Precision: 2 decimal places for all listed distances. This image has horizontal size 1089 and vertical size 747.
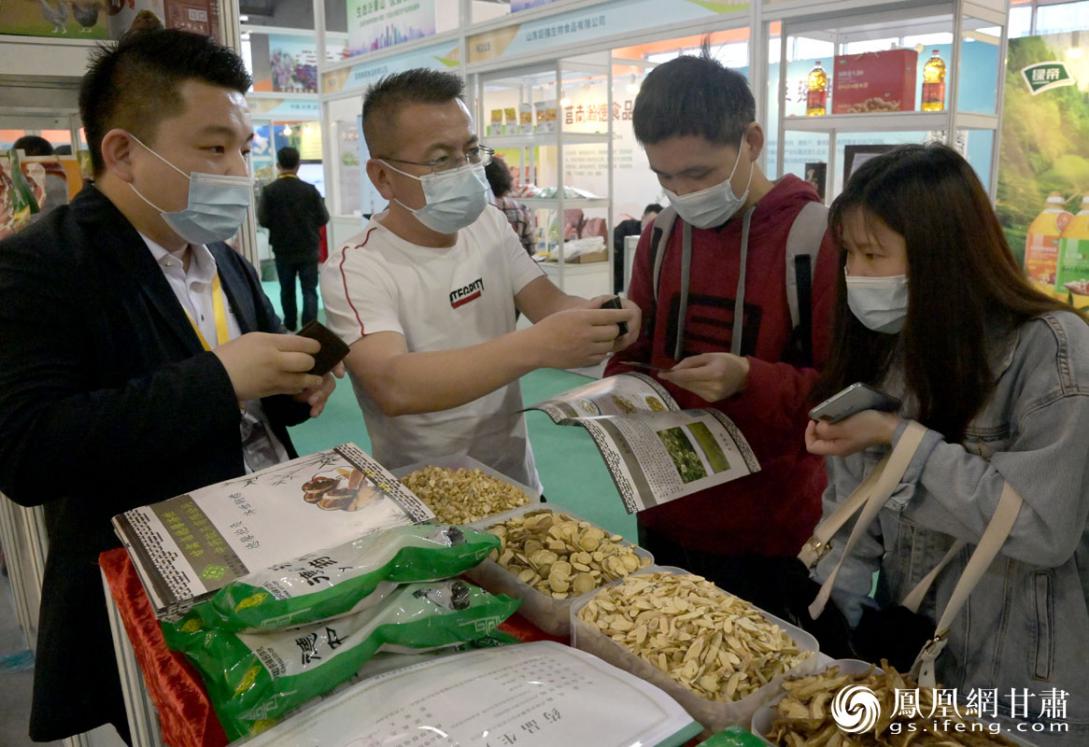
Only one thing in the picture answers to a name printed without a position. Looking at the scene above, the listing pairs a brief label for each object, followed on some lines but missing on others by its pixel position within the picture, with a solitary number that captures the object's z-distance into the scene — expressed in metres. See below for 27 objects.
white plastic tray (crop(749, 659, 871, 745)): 0.83
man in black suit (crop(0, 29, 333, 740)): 1.20
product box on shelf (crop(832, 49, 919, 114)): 3.72
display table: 0.92
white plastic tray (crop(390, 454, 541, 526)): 1.49
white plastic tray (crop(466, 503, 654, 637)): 1.05
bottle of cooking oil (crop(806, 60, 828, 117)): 4.14
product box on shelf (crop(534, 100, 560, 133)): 6.48
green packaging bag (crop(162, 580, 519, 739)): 0.85
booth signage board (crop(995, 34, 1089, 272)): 4.60
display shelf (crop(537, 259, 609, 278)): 6.68
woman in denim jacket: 1.15
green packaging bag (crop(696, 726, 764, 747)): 0.78
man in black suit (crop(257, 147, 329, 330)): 8.47
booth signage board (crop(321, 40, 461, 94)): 7.42
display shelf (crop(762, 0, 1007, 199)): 3.72
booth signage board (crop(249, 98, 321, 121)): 13.11
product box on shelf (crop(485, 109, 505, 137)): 7.18
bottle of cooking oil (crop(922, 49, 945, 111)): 3.71
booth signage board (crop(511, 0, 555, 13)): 6.24
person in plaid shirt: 6.00
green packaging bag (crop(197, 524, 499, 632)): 0.88
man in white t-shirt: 1.65
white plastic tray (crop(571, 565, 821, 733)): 0.85
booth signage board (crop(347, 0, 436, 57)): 7.71
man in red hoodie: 1.56
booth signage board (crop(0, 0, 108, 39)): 2.12
